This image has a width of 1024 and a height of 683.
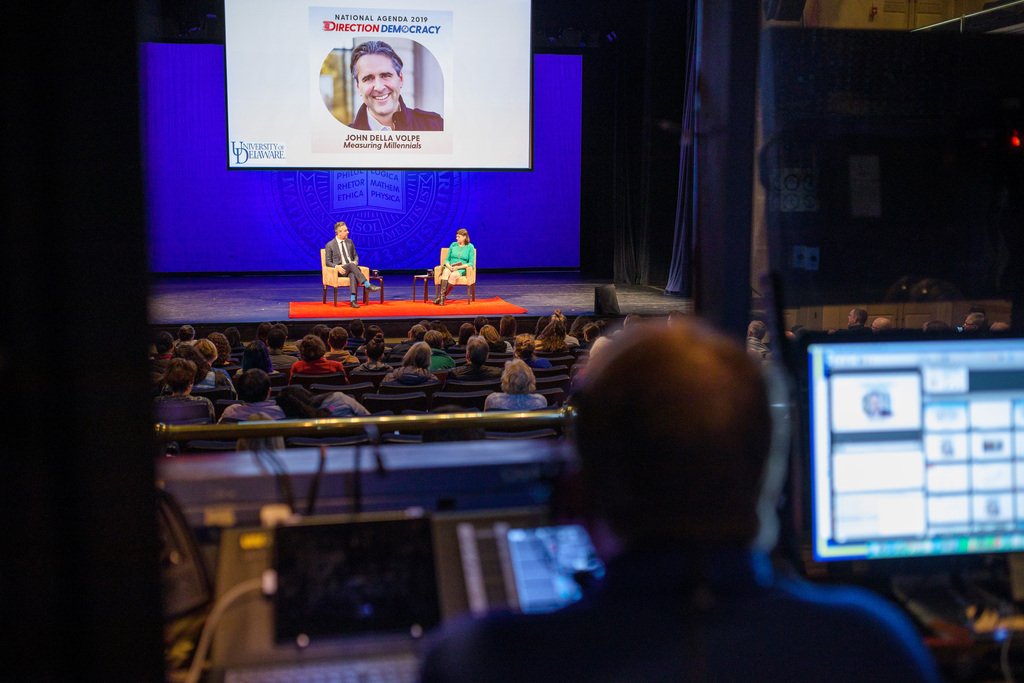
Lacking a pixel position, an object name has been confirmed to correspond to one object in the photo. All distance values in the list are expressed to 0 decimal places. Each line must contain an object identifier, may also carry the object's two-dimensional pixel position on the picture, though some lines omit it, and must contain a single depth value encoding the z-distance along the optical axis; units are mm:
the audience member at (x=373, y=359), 4922
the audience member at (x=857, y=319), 4785
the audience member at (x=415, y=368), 4262
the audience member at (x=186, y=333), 5957
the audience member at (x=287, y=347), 6059
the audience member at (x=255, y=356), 4492
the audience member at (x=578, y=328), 7414
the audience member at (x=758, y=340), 3723
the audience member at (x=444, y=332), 6284
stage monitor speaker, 9023
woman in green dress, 9977
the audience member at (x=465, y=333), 6316
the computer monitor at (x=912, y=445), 1116
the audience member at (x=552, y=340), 5762
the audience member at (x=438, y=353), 5188
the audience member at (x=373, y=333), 5344
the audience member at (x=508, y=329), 6754
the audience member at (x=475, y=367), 4555
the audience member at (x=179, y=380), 3664
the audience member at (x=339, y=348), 5457
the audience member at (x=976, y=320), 3632
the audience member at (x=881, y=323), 4613
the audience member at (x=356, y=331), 7070
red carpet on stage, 9047
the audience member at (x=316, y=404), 2965
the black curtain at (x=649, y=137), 11117
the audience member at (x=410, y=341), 5838
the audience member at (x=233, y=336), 6438
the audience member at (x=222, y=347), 5668
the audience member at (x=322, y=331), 6359
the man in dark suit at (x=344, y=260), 9703
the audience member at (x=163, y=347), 5129
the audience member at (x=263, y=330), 6070
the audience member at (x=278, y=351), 5613
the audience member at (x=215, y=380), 4426
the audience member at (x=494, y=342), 5898
